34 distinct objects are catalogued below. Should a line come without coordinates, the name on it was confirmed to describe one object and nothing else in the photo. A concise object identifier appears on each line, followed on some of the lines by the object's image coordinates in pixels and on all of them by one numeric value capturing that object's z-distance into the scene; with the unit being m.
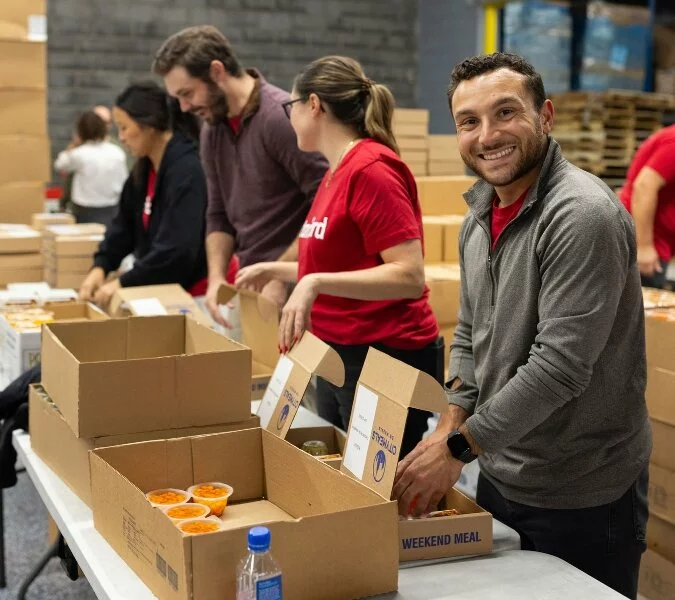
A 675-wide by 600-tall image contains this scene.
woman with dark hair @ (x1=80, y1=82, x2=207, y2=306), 3.31
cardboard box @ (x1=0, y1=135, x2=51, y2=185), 4.80
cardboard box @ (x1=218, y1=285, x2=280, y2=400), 2.63
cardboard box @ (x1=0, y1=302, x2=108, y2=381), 2.72
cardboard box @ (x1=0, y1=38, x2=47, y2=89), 4.69
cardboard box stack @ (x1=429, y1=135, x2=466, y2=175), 4.61
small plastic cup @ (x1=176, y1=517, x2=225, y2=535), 1.60
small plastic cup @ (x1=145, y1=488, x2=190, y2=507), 1.71
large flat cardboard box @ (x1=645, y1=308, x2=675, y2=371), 2.55
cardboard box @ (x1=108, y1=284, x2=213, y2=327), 2.94
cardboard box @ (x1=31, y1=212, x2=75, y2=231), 4.81
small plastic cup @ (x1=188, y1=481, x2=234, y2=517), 1.74
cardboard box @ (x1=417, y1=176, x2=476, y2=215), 4.36
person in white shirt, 7.14
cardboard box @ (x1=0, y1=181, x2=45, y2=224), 4.89
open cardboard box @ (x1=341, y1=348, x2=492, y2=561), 1.57
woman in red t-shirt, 2.18
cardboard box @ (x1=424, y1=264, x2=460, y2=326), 3.62
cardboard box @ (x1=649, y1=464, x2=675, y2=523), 2.63
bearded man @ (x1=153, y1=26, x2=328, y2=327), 2.85
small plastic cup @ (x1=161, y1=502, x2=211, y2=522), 1.65
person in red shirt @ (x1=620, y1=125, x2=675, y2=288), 3.73
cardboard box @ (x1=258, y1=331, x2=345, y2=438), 1.90
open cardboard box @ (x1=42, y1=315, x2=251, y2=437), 1.82
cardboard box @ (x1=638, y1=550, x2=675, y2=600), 2.63
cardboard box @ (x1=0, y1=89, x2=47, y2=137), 4.77
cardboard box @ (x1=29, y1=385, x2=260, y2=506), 1.84
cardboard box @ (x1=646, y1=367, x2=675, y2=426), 2.58
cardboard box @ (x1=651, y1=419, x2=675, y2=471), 2.61
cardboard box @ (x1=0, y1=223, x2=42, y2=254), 4.30
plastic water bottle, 1.27
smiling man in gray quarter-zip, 1.56
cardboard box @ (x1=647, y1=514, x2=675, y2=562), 2.64
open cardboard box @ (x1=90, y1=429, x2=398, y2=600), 1.33
